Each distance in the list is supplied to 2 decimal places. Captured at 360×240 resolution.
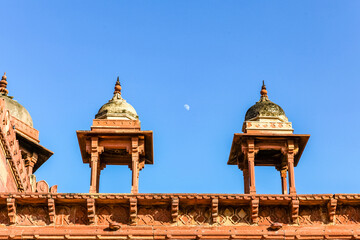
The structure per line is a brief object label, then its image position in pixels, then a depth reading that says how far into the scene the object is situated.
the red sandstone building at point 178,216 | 13.91
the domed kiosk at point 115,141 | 16.31
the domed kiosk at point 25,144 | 17.69
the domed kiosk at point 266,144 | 16.52
